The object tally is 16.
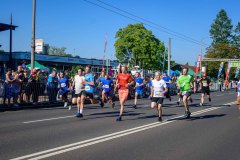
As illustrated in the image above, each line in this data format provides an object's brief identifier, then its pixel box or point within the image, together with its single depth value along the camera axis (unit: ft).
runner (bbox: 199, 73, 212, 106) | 67.11
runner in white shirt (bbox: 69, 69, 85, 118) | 39.52
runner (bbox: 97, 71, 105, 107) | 57.35
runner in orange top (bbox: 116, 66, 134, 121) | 38.34
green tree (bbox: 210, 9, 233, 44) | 282.56
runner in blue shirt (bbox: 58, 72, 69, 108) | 56.54
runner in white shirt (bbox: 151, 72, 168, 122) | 38.01
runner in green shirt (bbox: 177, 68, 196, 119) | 41.24
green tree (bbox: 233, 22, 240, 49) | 283.18
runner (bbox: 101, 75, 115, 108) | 55.42
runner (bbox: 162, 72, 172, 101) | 62.90
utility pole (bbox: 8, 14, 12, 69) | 119.01
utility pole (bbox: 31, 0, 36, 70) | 63.57
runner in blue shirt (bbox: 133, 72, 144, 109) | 61.00
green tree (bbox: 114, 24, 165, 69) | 176.55
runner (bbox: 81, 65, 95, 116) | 42.76
